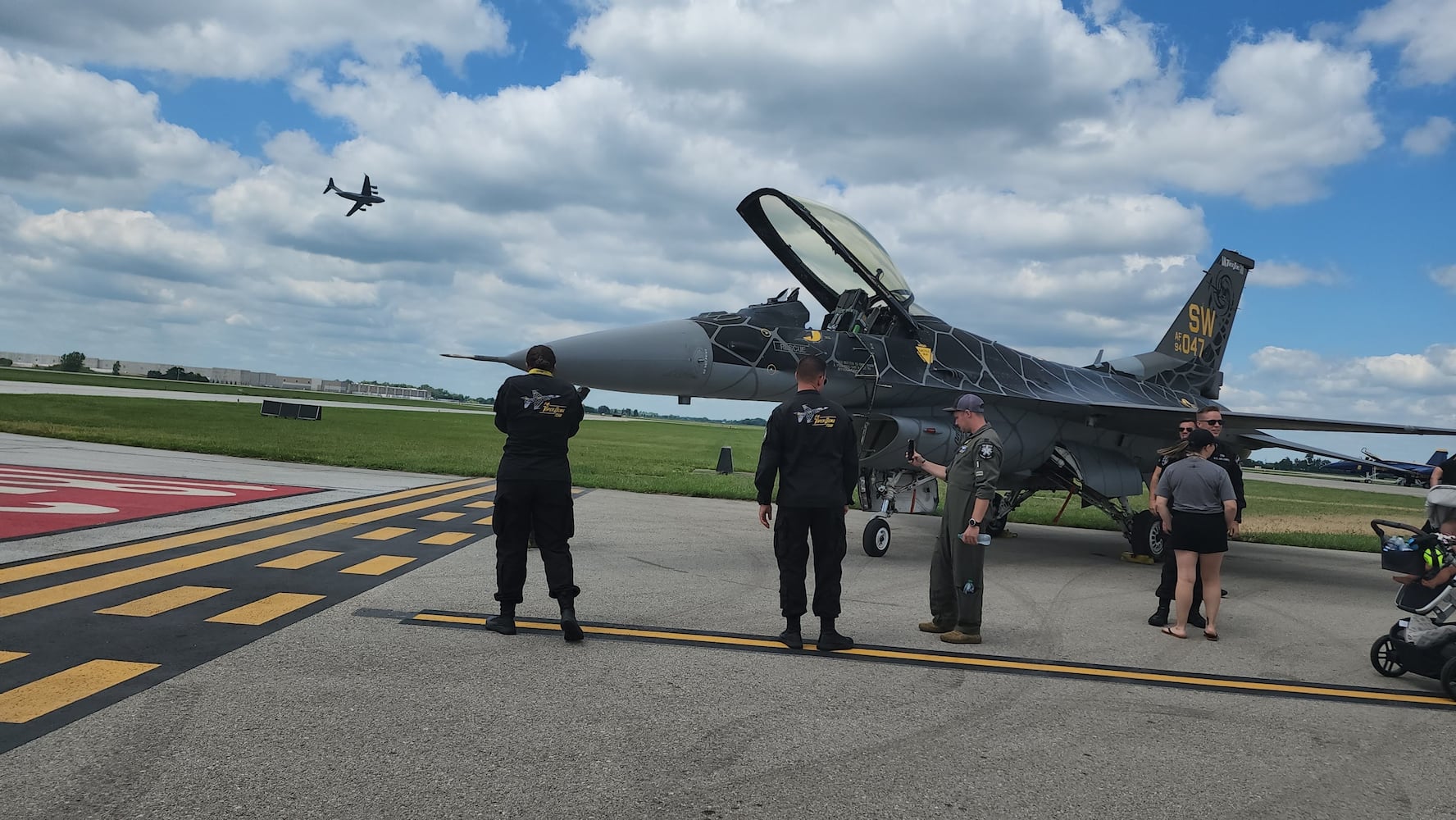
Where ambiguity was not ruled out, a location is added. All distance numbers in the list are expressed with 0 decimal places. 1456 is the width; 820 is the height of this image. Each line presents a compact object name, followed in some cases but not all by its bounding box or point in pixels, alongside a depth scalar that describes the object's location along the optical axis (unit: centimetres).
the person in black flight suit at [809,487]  561
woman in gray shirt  650
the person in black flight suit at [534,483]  561
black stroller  528
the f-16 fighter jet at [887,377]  877
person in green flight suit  598
